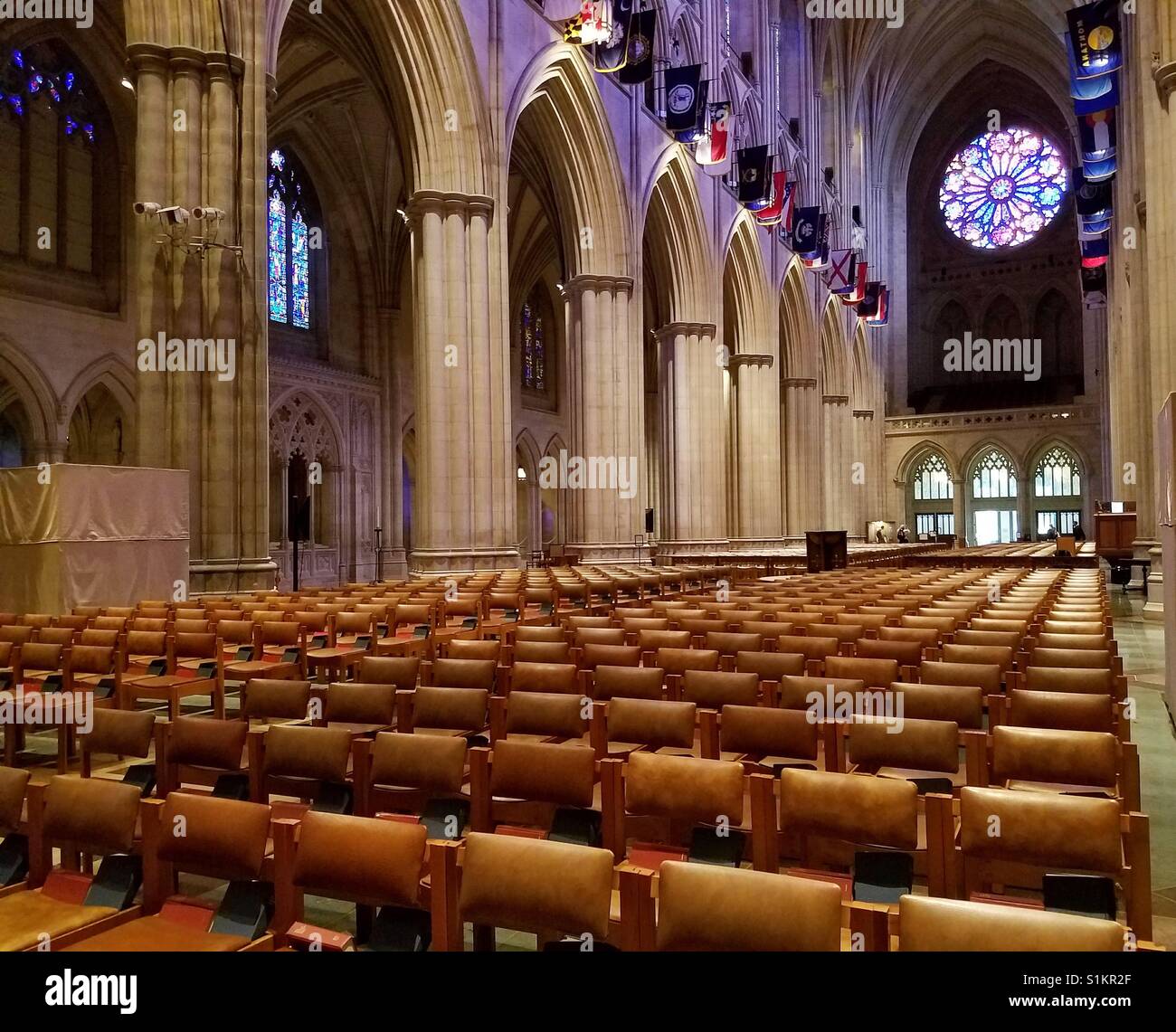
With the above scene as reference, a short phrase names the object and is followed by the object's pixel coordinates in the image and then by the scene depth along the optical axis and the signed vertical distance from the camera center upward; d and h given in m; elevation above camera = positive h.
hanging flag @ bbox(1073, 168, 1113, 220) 21.53 +7.97
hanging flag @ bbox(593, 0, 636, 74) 17.08 +9.29
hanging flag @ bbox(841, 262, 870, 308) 32.38 +8.93
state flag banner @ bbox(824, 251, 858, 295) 31.03 +9.07
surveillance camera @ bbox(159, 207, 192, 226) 11.46 +4.16
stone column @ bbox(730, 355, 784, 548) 30.73 +3.16
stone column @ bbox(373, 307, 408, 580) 27.86 +2.63
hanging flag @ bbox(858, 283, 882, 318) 34.06 +8.79
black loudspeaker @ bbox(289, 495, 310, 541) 23.66 +0.58
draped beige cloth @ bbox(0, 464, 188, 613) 9.50 +0.10
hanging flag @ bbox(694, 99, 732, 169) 21.52 +9.48
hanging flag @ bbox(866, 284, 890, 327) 35.66 +9.12
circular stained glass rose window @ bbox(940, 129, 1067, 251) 43.62 +16.85
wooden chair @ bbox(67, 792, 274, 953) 2.89 -0.99
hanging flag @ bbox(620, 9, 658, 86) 17.58 +9.55
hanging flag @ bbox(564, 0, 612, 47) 16.58 +9.46
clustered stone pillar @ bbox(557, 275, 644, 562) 21.39 +2.88
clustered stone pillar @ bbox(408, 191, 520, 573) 16.23 +2.90
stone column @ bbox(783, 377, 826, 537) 35.84 +3.28
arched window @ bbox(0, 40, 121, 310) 18.22 +7.76
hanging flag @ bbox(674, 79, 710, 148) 20.73 +9.64
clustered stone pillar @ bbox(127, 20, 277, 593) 11.77 +3.34
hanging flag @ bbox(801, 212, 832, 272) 28.73 +9.63
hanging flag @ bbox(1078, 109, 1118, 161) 18.34 +8.12
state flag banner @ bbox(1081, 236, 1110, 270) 24.80 +7.69
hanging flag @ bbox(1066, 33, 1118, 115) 16.25 +7.93
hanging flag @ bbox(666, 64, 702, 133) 20.12 +9.86
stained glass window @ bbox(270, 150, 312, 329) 25.28 +8.38
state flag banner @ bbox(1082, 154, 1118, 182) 18.66 +7.51
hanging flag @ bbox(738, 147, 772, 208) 23.66 +9.47
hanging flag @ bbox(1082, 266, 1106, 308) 30.16 +8.41
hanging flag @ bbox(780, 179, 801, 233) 26.41 +10.14
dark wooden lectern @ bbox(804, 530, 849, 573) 18.89 -0.27
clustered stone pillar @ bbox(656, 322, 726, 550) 25.86 +2.94
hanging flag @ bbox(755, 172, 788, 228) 25.11 +9.23
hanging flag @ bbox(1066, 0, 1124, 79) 15.61 +8.55
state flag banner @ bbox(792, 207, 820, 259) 27.39 +9.22
